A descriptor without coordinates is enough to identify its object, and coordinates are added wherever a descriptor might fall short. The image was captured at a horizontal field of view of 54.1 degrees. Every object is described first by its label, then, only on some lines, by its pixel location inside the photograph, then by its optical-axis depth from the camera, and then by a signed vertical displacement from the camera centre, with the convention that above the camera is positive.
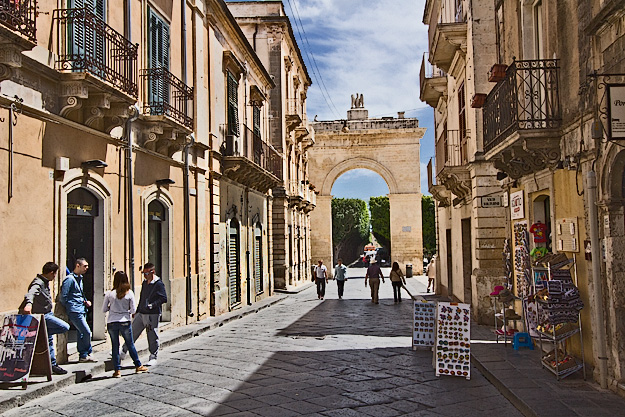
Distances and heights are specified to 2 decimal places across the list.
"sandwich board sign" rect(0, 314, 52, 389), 6.90 -1.08
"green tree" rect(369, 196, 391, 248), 61.31 +2.83
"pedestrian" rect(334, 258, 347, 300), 21.14 -0.95
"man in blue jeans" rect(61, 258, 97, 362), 8.24 -0.71
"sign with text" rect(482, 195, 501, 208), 12.98 +0.91
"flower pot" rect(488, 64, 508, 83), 10.14 +2.85
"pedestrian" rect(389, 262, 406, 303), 19.59 -1.12
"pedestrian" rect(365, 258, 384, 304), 19.06 -0.99
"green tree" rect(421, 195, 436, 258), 58.88 +1.82
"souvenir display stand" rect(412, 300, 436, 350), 9.64 -1.29
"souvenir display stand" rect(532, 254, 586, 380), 7.20 -0.82
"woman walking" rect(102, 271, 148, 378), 8.09 -0.83
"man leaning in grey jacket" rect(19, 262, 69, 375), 7.48 -0.59
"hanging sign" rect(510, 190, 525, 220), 10.49 +0.66
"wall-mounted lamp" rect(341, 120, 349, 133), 38.00 +7.32
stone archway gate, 37.75 +5.16
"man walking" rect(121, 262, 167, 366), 8.87 -0.78
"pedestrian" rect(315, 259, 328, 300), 21.45 -1.11
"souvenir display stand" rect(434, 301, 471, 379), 7.82 -1.24
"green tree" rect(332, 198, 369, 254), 61.41 +2.87
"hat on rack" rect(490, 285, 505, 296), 10.48 -0.82
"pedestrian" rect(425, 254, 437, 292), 23.00 -0.96
